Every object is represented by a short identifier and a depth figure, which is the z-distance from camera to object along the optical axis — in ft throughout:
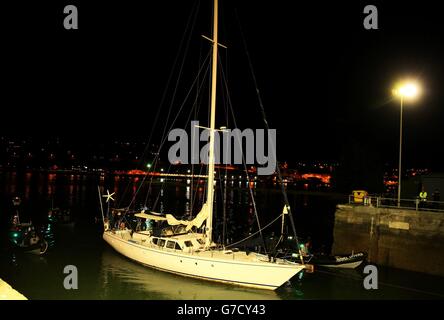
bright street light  93.25
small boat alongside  83.61
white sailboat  67.10
